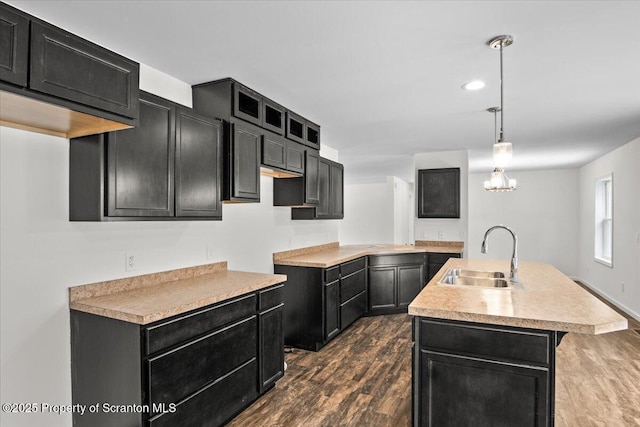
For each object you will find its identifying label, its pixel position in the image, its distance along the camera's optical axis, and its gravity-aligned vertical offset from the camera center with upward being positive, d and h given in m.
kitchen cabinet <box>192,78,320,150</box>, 2.67 +0.87
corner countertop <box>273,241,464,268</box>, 3.74 -0.51
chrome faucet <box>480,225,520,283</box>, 2.56 -0.39
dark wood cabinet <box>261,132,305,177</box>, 3.10 +0.55
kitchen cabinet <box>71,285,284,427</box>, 1.78 -0.85
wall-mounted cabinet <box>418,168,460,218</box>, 5.27 +0.30
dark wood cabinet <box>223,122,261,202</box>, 2.72 +0.38
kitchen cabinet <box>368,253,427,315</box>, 4.83 -0.94
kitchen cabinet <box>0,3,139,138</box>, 1.43 +0.58
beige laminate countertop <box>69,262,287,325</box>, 1.84 -0.50
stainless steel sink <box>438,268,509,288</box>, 2.74 -0.52
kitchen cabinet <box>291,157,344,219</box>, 4.16 +0.22
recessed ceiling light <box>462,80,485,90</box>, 2.71 +1.00
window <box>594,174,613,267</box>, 5.97 -0.12
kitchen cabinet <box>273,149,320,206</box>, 3.80 +0.26
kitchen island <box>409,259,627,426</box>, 1.69 -0.70
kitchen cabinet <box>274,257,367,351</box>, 3.63 -0.97
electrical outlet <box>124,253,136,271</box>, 2.29 -0.33
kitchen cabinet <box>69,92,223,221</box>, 1.93 +0.26
